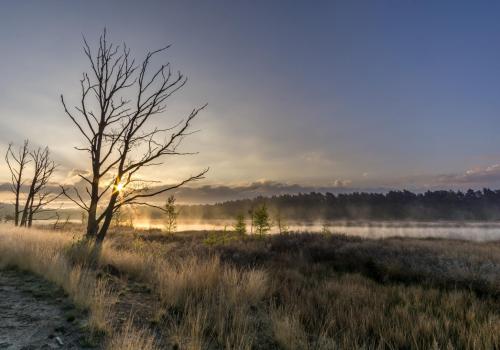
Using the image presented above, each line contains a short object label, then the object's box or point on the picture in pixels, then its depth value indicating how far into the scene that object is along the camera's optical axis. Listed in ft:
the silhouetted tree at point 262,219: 138.75
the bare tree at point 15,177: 76.74
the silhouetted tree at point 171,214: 147.03
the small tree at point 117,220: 176.64
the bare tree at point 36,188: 75.97
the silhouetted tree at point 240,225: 149.59
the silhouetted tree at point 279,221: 178.35
